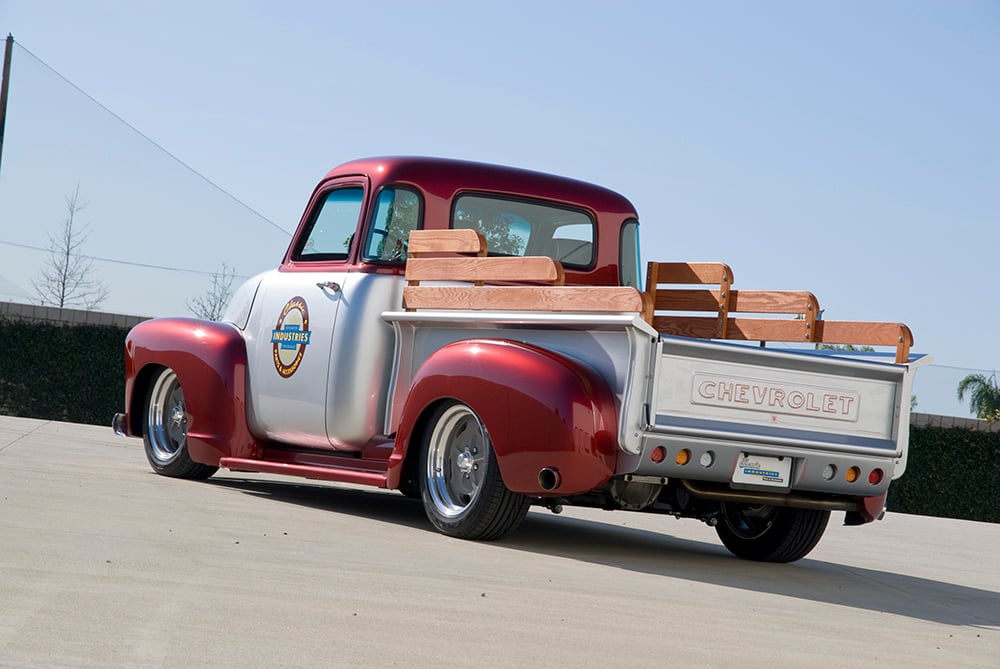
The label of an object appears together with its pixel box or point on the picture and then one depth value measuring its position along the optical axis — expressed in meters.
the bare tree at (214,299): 39.03
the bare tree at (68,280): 39.56
